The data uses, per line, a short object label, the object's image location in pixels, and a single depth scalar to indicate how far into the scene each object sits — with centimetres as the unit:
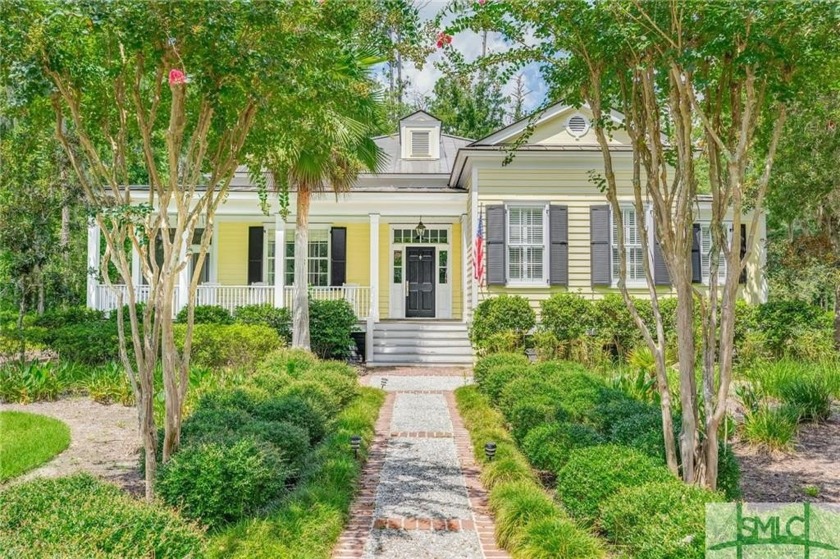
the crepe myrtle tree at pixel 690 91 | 369
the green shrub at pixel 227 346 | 1057
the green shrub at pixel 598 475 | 382
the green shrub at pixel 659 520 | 292
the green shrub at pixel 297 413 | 562
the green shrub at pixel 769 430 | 588
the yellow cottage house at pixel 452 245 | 1305
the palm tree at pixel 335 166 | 999
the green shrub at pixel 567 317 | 1215
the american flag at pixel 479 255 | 1281
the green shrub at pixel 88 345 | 1041
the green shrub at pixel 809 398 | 689
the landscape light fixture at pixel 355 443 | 547
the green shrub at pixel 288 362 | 852
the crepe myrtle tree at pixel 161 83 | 370
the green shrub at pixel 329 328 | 1273
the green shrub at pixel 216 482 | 387
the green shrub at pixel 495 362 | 859
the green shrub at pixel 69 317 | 1259
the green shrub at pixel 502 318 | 1214
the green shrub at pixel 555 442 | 478
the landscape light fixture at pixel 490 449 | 521
